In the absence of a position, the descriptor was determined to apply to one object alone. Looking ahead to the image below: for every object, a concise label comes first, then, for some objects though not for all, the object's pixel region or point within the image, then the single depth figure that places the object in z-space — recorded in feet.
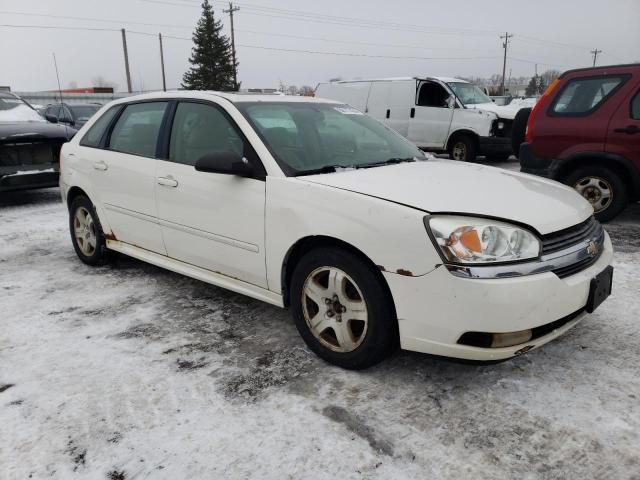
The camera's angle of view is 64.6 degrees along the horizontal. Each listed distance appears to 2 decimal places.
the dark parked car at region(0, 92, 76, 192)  22.81
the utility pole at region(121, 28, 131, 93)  158.71
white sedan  7.57
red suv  17.88
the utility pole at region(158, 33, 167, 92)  177.91
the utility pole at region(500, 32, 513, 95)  211.94
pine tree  156.25
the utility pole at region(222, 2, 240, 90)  133.18
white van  34.53
